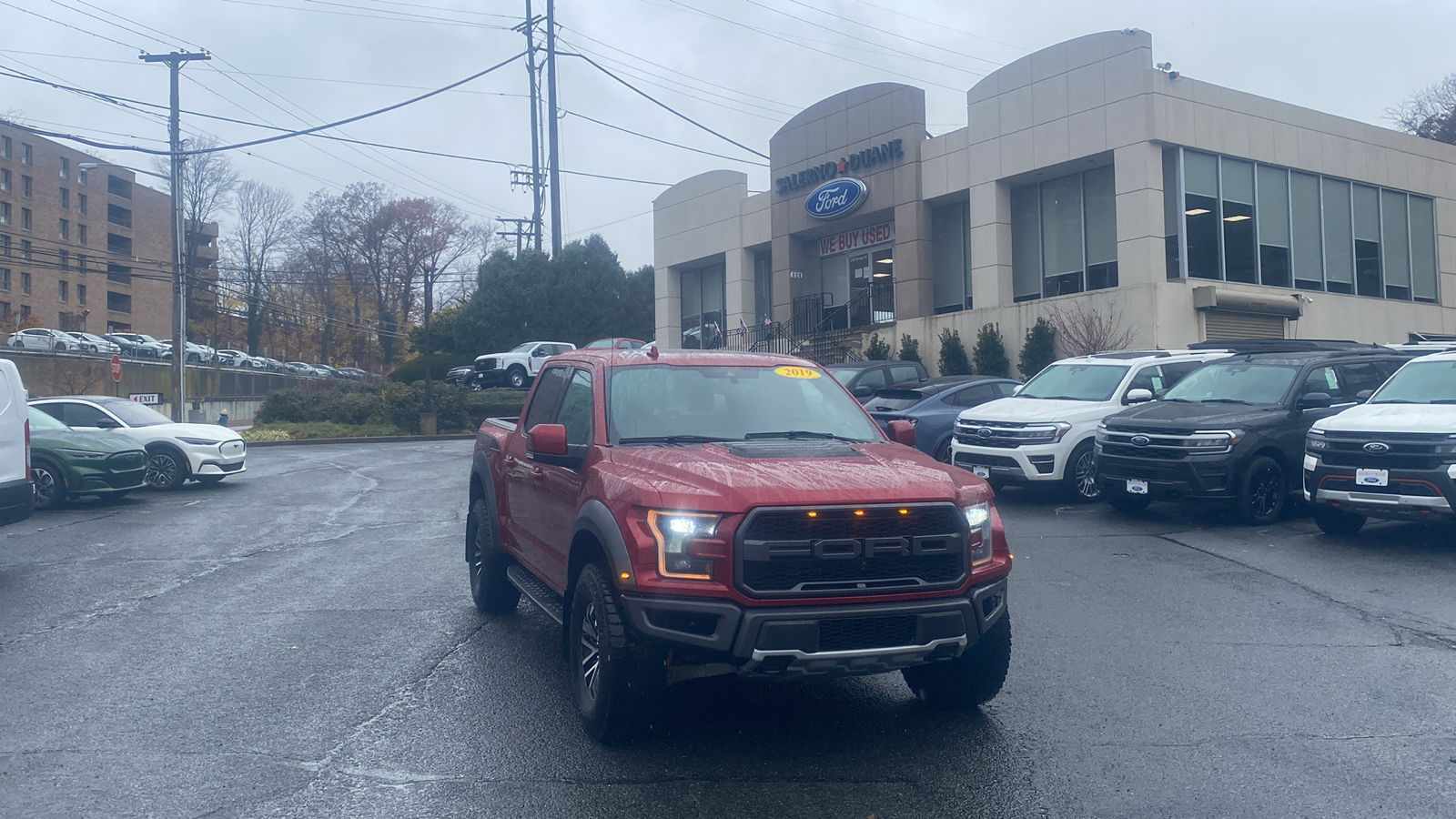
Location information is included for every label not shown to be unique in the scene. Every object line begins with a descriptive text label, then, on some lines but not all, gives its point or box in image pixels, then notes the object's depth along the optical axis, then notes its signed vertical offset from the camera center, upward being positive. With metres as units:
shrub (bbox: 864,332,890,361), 29.64 +2.36
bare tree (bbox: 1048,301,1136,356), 24.39 +2.30
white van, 9.88 +0.04
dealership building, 24.61 +5.59
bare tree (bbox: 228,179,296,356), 66.88 +12.39
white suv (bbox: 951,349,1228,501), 13.34 +0.18
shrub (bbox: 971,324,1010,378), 26.92 +2.00
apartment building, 77.06 +16.75
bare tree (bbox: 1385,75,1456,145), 45.28 +12.92
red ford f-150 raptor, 4.57 -0.51
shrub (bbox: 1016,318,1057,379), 25.72 +2.05
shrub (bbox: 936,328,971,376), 28.00 +2.00
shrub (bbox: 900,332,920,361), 29.42 +2.34
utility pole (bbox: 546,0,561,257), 38.28 +11.93
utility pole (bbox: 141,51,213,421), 30.41 +5.23
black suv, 11.42 +0.01
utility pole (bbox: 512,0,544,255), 38.62 +12.27
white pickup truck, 37.50 +2.68
